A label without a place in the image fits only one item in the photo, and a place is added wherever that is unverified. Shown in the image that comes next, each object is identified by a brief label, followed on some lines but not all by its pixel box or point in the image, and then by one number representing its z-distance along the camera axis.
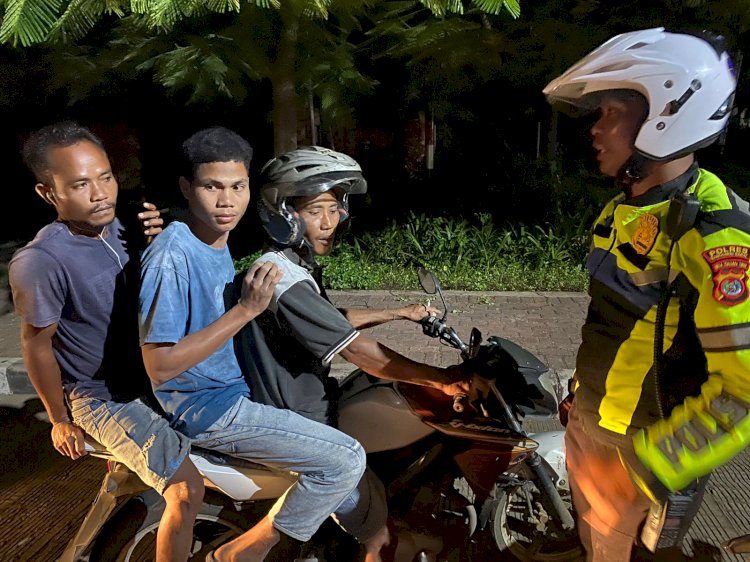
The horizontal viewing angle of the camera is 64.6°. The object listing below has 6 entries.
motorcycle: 2.06
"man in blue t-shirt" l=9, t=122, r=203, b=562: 1.95
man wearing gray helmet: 1.90
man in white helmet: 1.38
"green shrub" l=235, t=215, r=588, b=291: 7.14
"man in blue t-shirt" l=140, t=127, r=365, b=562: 1.96
